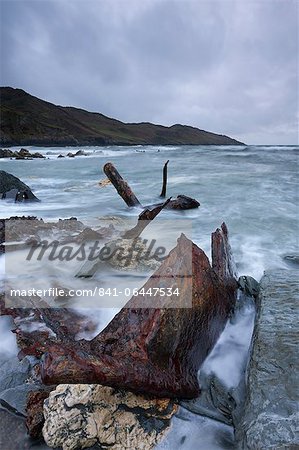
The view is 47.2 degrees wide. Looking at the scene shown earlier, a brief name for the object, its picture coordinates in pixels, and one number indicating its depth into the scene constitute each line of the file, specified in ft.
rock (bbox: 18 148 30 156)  98.25
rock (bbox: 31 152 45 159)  98.63
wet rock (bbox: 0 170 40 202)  27.34
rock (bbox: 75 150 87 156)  116.31
